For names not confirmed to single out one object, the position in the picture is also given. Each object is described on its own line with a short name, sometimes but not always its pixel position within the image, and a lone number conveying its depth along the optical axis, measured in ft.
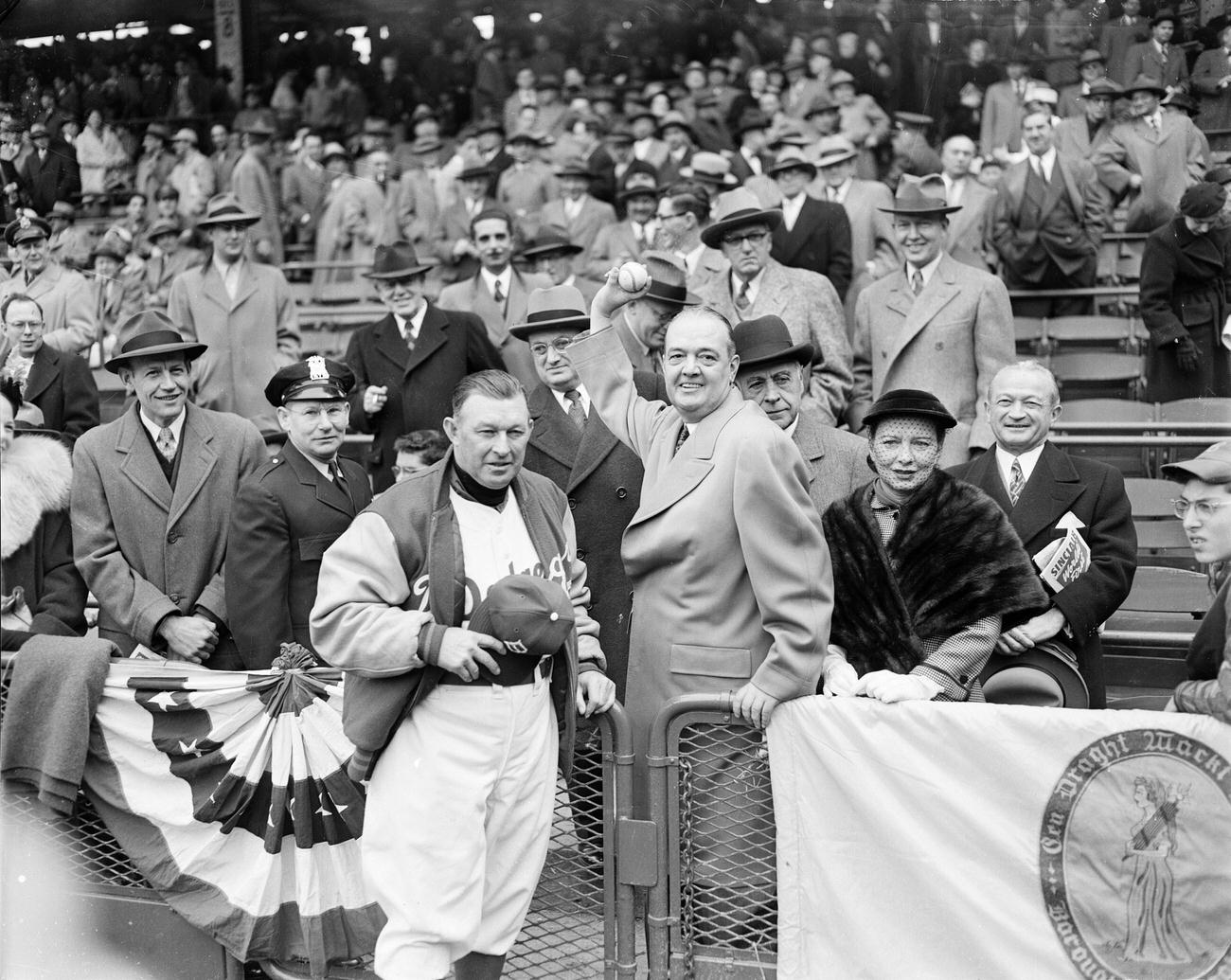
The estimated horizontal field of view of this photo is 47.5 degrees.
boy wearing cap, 12.81
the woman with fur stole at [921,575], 14.15
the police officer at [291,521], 16.33
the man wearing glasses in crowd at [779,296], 21.63
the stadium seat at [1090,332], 32.12
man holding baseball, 13.57
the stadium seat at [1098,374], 30.32
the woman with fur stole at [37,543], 16.42
